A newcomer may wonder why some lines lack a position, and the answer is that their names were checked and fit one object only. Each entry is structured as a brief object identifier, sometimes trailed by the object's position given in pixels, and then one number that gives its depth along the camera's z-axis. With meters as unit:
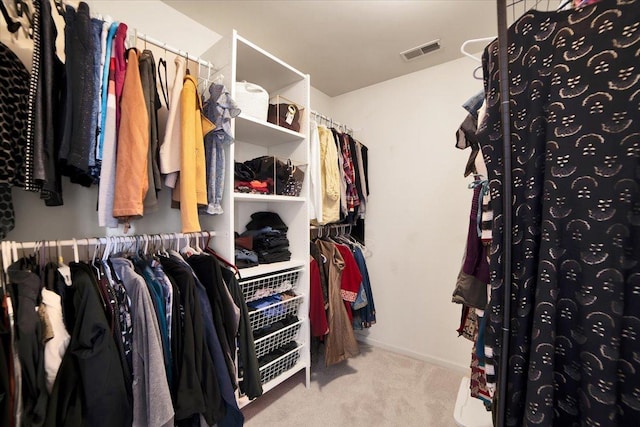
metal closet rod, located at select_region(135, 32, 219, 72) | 1.24
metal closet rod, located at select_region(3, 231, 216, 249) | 0.93
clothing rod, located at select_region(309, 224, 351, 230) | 2.12
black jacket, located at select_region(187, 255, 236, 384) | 1.17
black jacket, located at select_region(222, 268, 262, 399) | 1.25
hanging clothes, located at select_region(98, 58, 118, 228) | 0.97
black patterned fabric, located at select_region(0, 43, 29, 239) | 0.84
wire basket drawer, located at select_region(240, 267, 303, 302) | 1.56
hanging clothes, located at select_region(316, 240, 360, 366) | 1.88
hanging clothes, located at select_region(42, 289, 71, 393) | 0.78
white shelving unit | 1.41
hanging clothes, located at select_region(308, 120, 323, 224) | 1.89
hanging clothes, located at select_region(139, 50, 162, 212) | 1.07
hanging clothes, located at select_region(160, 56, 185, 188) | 1.13
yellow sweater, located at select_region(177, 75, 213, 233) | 1.14
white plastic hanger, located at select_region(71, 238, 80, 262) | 0.99
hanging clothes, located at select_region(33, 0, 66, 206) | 0.85
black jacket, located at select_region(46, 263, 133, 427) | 0.77
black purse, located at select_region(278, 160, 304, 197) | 1.72
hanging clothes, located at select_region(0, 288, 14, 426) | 0.69
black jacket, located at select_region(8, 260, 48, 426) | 0.73
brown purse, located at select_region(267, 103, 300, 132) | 1.68
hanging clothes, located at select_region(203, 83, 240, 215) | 1.29
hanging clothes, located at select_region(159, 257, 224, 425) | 0.96
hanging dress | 0.47
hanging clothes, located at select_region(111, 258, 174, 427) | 0.90
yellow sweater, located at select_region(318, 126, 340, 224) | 1.96
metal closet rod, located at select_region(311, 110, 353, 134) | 2.15
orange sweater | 0.96
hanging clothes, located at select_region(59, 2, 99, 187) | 0.90
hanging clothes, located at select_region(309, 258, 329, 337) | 1.81
